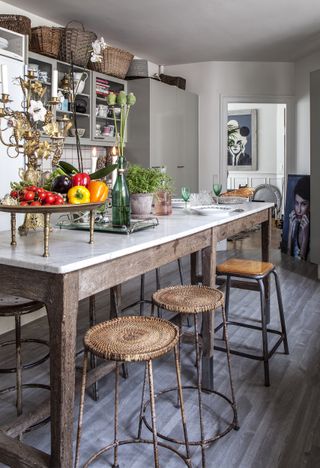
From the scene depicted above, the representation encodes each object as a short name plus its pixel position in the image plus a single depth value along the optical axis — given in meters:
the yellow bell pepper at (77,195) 1.68
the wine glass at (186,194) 2.78
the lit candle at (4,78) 1.72
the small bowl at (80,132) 4.50
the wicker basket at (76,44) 4.09
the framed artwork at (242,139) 9.05
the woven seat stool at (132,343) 1.44
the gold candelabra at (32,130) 1.82
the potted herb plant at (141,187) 2.37
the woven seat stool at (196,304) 1.88
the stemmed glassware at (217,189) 3.12
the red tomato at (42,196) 1.56
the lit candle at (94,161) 1.95
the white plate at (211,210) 2.49
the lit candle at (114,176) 2.11
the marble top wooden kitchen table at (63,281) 1.38
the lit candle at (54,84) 1.87
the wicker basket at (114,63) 4.78
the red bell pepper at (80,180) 1.77
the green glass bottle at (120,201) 1.98
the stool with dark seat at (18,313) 1.98
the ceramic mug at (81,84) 4.48
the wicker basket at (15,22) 3.70
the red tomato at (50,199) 1.55
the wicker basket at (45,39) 3.99
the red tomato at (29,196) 1.57
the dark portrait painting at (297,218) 5.80
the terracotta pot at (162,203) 2.51
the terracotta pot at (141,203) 2.37
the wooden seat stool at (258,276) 2.52
